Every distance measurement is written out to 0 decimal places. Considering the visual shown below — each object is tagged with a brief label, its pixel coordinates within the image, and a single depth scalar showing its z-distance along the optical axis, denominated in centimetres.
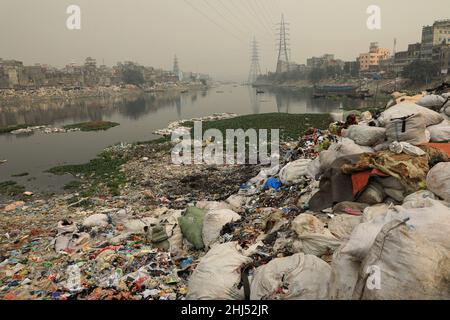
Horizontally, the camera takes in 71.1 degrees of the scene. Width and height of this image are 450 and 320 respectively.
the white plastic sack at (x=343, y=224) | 260
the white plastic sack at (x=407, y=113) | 430
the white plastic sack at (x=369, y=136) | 440
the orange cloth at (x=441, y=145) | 348
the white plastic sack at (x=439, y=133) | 396
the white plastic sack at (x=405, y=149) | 333
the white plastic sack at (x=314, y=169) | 448
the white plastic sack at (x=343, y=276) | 179
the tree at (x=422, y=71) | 3503
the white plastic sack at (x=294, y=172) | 479
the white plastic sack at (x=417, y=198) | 230
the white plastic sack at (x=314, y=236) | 249
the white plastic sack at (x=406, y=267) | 151
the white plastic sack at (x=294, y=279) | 201
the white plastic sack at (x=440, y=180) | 256
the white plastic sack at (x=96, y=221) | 454
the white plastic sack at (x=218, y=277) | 233
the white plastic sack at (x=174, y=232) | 370
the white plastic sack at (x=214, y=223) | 365
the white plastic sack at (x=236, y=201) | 472
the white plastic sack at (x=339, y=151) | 410
